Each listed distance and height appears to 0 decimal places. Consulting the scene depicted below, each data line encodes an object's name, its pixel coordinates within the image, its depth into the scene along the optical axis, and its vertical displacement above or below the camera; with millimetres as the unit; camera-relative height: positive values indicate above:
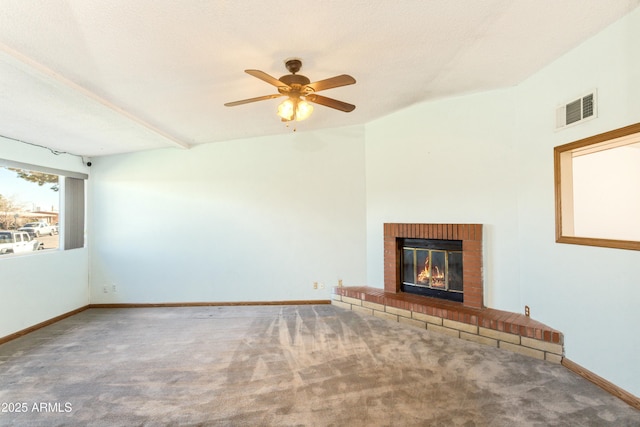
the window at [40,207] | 3615 +179
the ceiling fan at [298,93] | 2113 +958
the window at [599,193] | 2750 +246
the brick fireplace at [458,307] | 2852 -1076
